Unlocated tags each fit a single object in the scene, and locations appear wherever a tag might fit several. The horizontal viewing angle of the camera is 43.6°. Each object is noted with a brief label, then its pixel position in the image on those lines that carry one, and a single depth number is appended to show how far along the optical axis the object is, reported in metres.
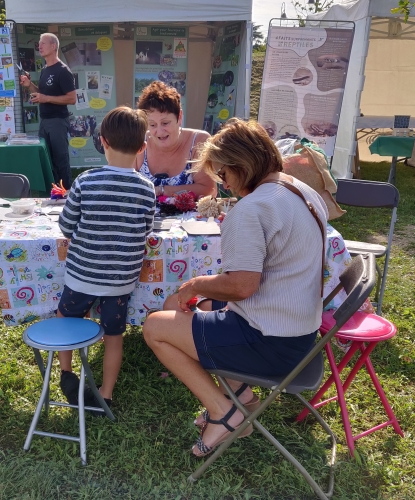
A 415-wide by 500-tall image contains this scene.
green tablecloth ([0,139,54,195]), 5.49
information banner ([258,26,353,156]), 6.43
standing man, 5.64
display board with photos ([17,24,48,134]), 6.98
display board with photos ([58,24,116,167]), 7.59
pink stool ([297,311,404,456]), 2.21
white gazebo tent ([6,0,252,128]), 6.26
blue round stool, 1.99
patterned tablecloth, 2.32
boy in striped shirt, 2.13
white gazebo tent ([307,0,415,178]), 7.07
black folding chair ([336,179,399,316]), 3.41
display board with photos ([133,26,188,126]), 7.75
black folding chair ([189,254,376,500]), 1.70
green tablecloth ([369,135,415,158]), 7.22
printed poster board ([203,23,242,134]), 7.14
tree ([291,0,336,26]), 14.88
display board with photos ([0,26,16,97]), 6.04
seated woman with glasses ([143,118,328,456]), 1.73
